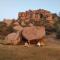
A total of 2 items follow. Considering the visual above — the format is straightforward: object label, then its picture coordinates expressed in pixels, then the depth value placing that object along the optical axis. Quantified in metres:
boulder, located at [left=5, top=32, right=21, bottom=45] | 20.83
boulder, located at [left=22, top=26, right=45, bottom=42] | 20.98
